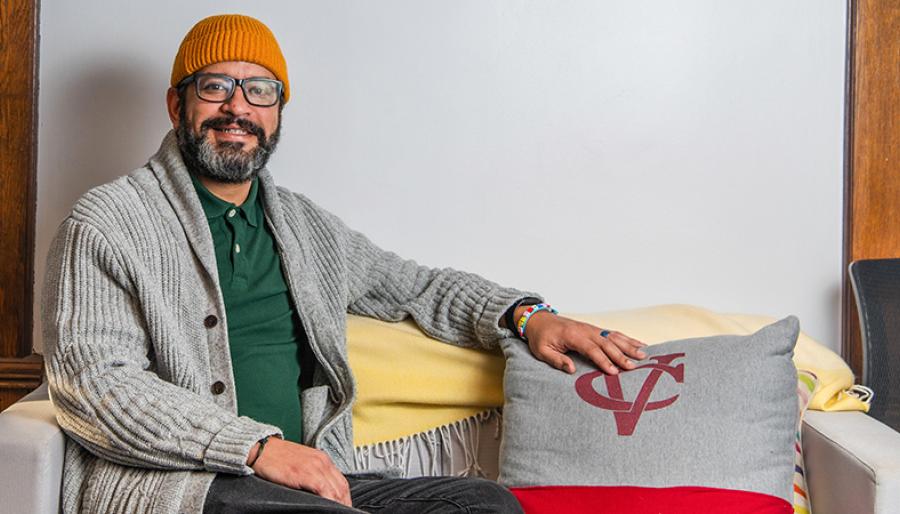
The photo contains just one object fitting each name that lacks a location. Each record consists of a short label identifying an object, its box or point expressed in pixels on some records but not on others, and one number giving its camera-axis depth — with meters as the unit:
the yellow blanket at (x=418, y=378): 2.08
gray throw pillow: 1.76
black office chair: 2.18
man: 1.63
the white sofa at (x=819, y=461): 1.59
